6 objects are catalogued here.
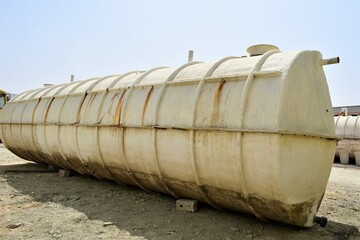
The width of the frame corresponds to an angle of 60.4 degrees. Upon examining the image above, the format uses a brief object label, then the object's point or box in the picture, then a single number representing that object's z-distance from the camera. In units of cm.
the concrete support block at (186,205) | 639
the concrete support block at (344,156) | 1847
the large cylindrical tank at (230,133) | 487
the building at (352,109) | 4467
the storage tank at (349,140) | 1818
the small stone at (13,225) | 573
